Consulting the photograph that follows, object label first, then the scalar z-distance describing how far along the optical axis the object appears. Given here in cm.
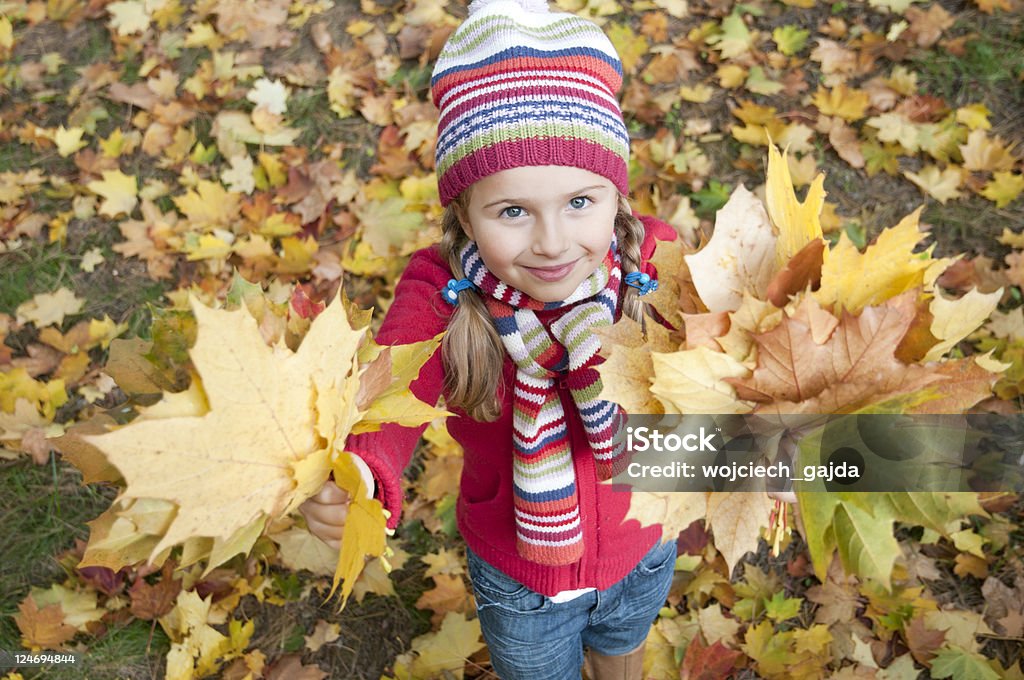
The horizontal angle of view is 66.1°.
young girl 137
